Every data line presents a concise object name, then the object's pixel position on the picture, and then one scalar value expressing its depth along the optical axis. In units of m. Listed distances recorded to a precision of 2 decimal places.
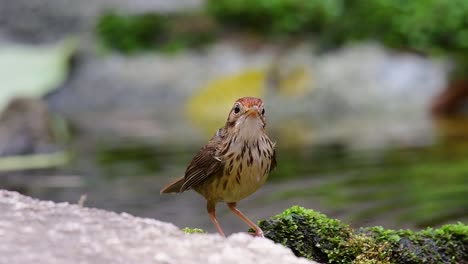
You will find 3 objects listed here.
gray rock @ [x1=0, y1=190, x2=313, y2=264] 6.06
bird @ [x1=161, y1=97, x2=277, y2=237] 8.40
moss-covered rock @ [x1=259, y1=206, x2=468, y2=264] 8.29
